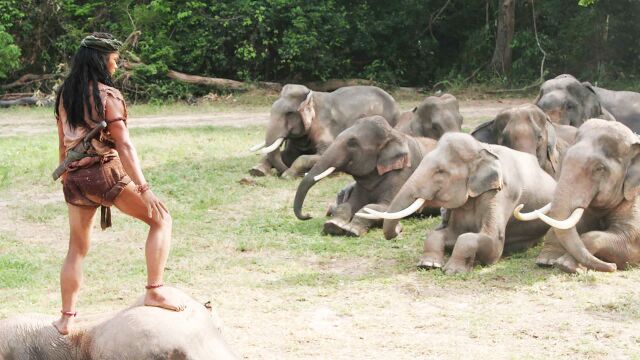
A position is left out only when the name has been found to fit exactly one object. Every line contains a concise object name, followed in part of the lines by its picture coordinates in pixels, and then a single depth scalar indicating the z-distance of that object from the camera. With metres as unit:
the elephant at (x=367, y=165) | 11.02
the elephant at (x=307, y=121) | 14.67
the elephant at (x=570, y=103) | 14.06
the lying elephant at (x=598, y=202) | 8.69
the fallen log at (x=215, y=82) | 25.22
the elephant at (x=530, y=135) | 11.35
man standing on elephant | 6.08
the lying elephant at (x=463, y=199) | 9.09
